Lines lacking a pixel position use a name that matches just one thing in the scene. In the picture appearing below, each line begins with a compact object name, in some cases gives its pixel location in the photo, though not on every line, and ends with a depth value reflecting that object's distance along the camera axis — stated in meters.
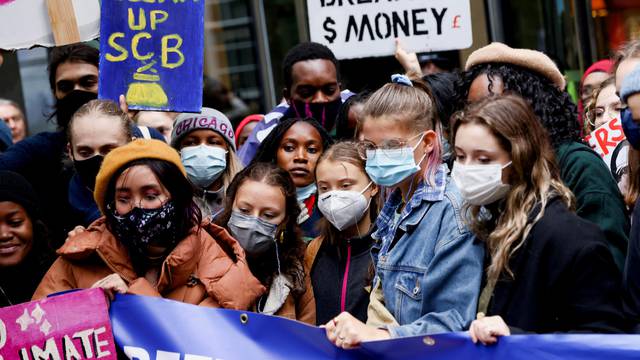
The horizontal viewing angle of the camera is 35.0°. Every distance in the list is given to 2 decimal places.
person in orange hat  4.22
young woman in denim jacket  3.65
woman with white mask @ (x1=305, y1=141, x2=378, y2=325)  4.62
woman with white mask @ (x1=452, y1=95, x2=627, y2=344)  3.34
